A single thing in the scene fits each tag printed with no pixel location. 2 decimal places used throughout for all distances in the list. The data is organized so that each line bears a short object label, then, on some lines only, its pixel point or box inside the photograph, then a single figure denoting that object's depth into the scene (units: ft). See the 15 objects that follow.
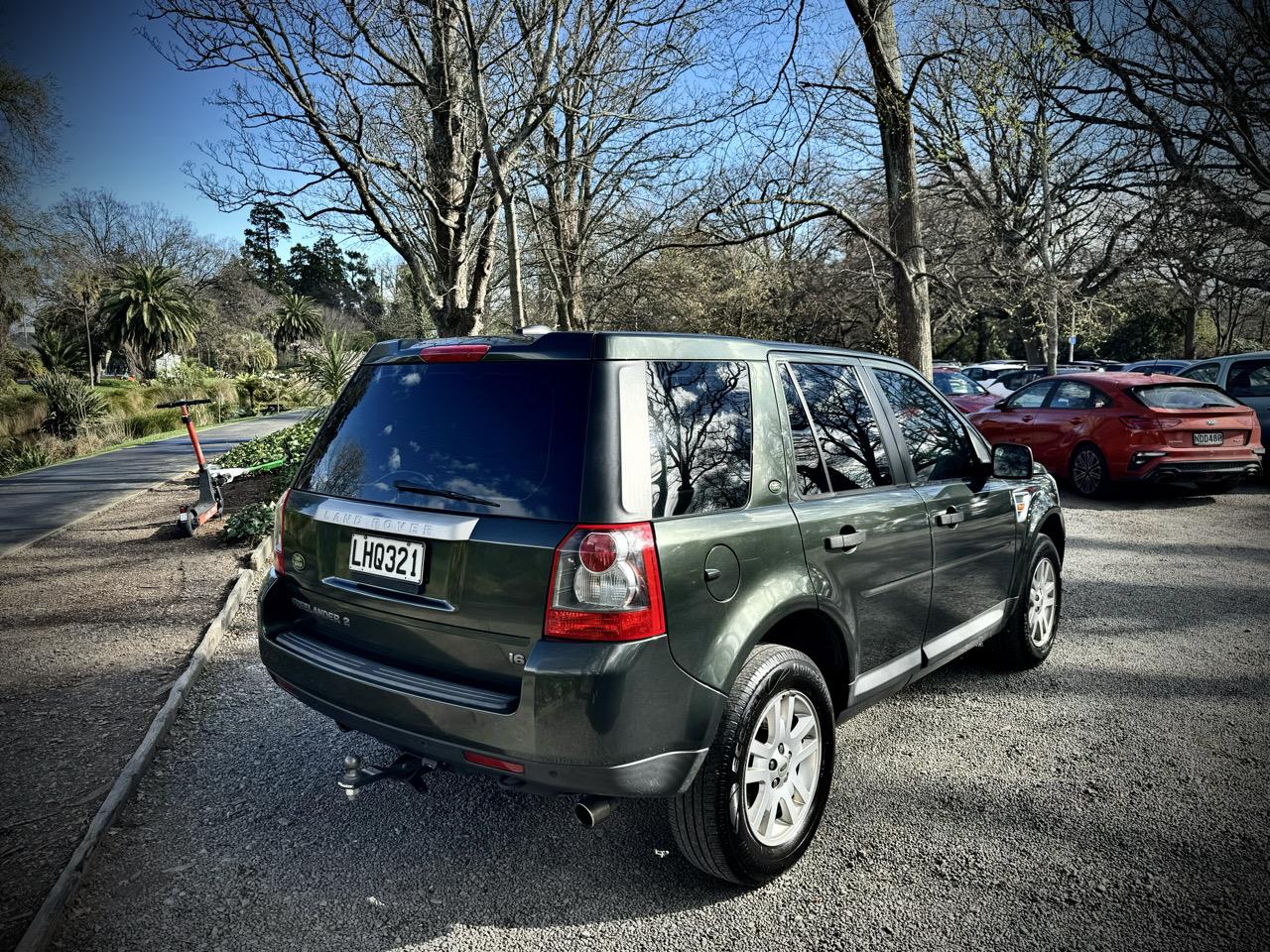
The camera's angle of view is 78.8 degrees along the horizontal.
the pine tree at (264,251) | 278.05
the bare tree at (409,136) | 29.19
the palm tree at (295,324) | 197.06
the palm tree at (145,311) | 137.49
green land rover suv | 7.25
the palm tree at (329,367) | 42.06
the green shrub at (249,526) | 24.39
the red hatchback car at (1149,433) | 30.50
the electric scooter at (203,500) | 26.04
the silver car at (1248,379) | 35.44
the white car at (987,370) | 97.96
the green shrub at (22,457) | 59.41
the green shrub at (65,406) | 75.31
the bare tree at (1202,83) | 39.81
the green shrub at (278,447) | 34.17
